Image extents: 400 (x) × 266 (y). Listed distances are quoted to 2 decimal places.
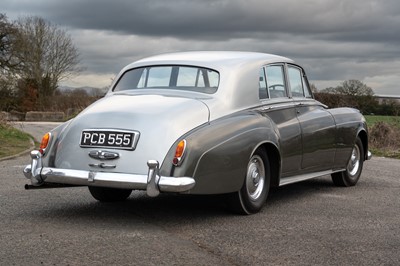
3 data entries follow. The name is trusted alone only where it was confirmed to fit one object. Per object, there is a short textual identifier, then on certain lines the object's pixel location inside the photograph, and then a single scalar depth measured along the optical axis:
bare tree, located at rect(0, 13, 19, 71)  41.34
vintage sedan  5.60
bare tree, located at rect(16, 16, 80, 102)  48.38
